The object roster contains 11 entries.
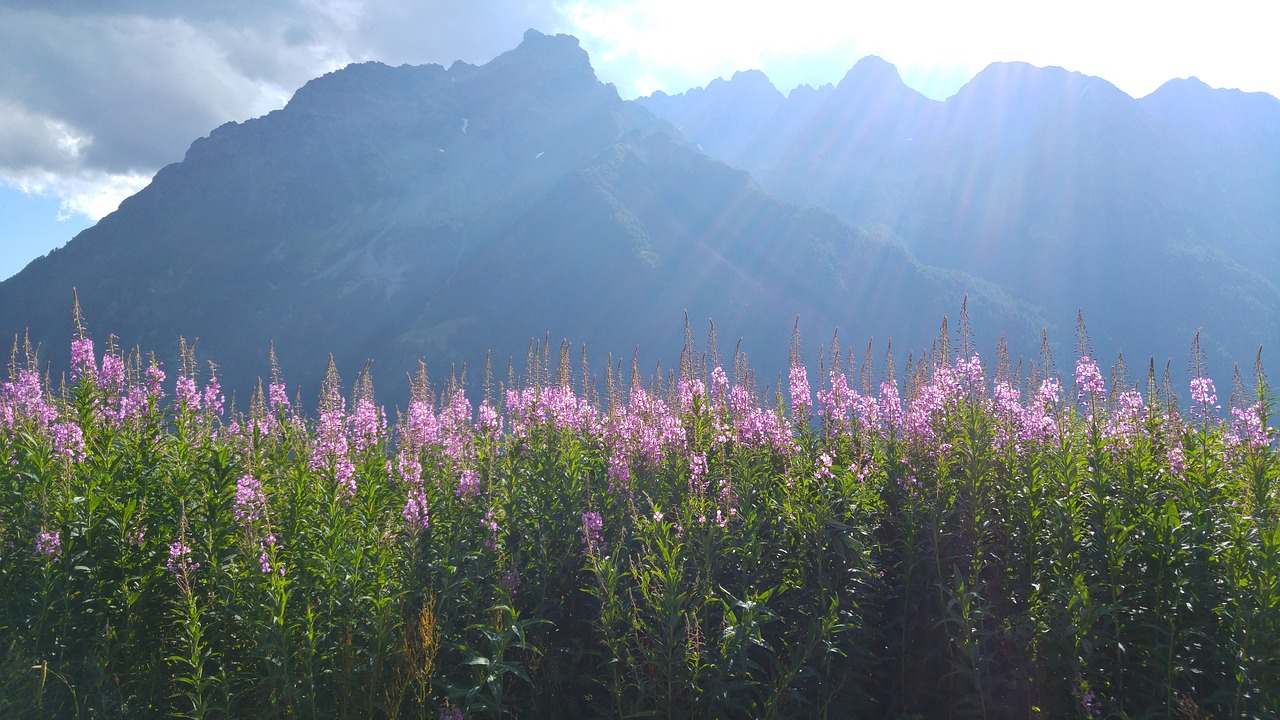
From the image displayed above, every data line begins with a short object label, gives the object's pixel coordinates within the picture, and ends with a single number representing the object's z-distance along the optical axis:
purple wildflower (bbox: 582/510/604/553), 5.86
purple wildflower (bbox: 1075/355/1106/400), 7.04
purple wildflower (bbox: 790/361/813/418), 7.90
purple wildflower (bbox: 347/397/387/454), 8.76
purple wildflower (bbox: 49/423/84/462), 7.18
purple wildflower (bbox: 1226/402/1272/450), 6.13
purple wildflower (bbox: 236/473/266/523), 5.86
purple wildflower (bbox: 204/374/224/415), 9.04
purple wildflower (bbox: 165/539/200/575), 5.58
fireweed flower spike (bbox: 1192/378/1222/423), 7.00
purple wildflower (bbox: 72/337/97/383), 8.29
